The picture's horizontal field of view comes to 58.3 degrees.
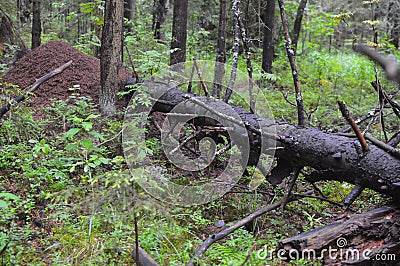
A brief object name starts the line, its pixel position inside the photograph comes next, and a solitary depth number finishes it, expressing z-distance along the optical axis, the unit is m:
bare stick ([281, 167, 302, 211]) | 4.09
